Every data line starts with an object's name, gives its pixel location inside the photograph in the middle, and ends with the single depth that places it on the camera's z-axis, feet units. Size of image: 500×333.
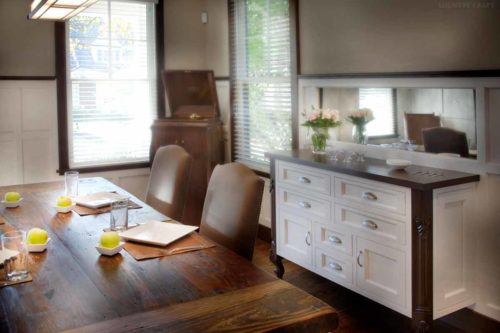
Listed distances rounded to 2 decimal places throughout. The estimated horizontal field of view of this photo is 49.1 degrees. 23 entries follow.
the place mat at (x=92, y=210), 8.65
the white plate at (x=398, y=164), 9.75
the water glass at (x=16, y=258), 5.82
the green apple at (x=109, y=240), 6.57
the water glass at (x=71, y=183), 9.47
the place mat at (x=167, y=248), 6.61
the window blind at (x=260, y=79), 14.20
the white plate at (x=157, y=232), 7.02
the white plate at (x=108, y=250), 6.51
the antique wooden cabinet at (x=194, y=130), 15.70
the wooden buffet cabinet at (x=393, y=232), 8.77
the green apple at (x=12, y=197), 9.19
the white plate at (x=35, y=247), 6.71
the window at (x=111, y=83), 15.66
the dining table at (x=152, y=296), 4.72
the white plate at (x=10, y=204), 9.15
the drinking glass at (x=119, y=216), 7.46
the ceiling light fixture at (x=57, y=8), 8.64
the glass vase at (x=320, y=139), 11.80
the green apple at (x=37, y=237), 6.75
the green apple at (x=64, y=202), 8.75
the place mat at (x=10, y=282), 5.66
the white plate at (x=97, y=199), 8.97
